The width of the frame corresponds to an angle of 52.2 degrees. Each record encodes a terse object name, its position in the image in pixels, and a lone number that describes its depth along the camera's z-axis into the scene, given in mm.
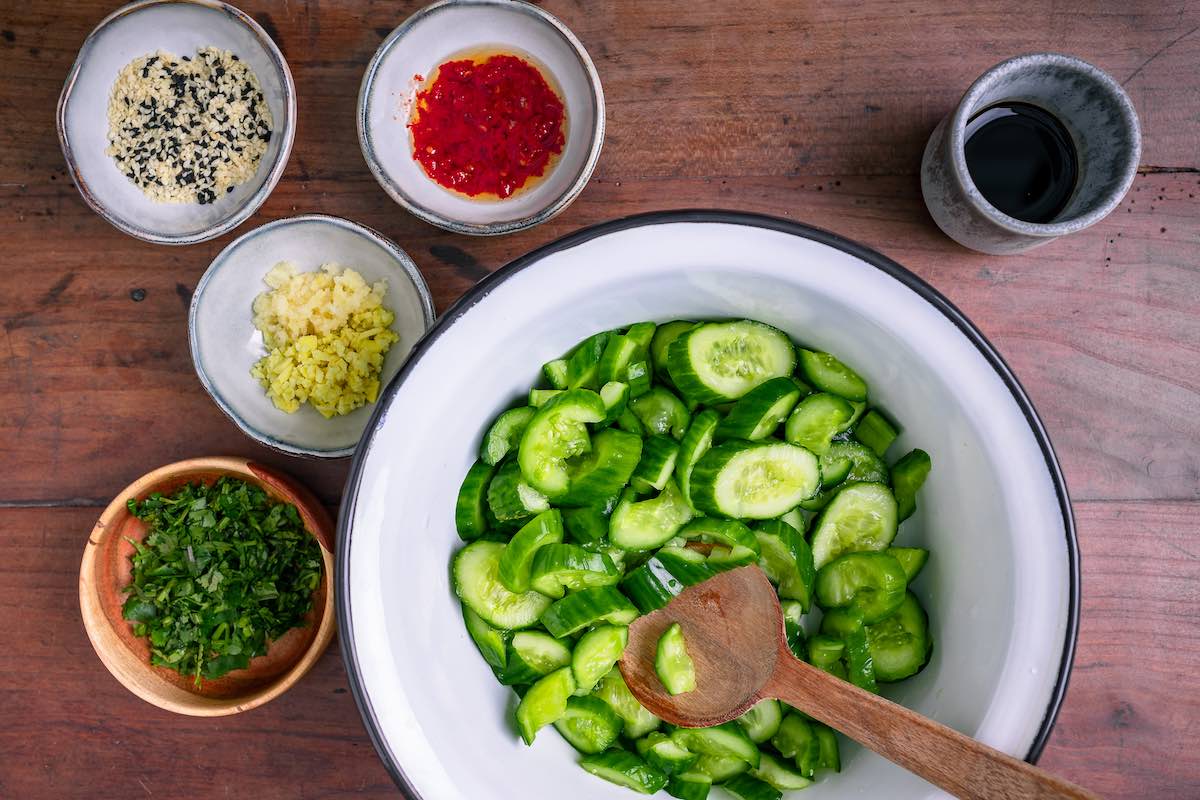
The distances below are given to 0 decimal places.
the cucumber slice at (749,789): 468
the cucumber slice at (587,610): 451
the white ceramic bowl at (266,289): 528
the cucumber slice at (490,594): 469
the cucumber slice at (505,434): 468
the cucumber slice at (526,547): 454
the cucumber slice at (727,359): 457
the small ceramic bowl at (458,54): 520
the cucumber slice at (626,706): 485
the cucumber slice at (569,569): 447
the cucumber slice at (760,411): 451
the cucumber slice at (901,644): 469
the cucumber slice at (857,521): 473
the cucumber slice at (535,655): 465
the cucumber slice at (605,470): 456
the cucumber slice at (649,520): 463
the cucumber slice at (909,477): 466
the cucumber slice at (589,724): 474
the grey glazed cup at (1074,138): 486
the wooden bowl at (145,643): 520
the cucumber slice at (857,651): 460
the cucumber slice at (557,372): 470
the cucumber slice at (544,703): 456
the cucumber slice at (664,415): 475
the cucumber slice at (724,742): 470
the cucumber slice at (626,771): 467
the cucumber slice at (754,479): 450
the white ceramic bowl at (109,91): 531
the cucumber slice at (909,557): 477
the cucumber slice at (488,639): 472
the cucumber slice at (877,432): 475
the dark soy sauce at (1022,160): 519
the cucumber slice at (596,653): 456
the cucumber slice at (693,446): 460
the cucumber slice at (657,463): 462
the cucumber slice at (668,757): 475
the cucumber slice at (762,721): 482
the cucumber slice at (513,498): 462
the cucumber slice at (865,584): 461
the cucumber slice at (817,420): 465
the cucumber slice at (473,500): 469
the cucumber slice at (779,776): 468
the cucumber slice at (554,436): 450
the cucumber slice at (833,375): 467
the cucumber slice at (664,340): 473
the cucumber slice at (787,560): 459
